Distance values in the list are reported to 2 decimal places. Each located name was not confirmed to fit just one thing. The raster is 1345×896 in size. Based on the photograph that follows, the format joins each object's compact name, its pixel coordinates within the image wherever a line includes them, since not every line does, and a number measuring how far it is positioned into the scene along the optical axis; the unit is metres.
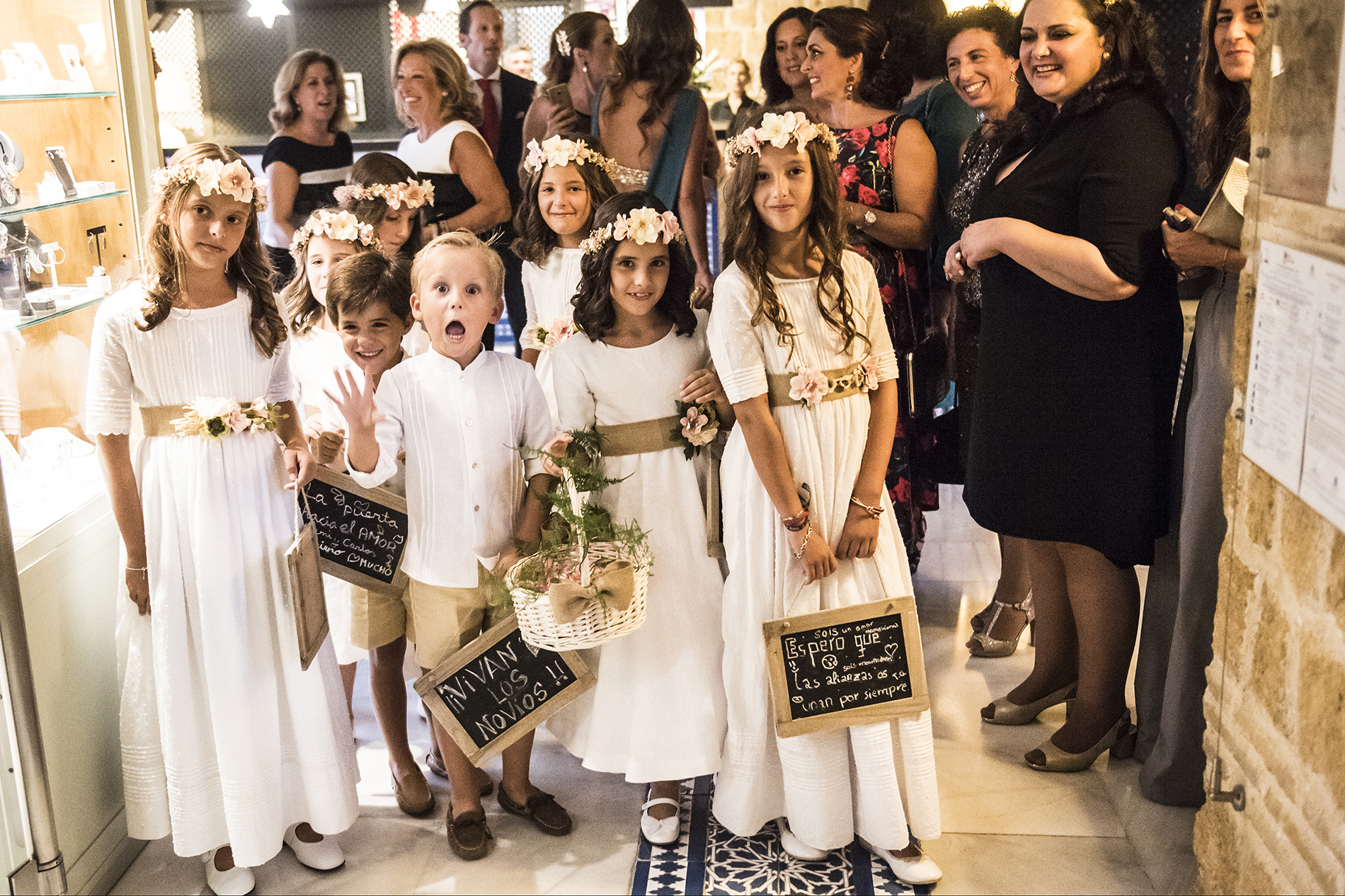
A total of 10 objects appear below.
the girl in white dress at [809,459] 2.50
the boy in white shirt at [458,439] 2.53
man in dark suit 4.82
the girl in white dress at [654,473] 2.63
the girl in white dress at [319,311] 3.04
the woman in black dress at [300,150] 4.08
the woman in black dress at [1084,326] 2.58
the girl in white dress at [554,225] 3.26
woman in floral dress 3.41
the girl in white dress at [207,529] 2.45
